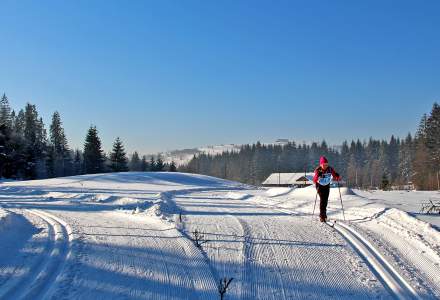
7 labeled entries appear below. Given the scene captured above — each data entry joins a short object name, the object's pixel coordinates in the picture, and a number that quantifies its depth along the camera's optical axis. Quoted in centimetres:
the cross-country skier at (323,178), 1376
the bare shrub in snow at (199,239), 927
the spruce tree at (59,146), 8603
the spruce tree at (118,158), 7650
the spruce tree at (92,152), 7456
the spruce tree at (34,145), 6812
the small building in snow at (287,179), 8806
